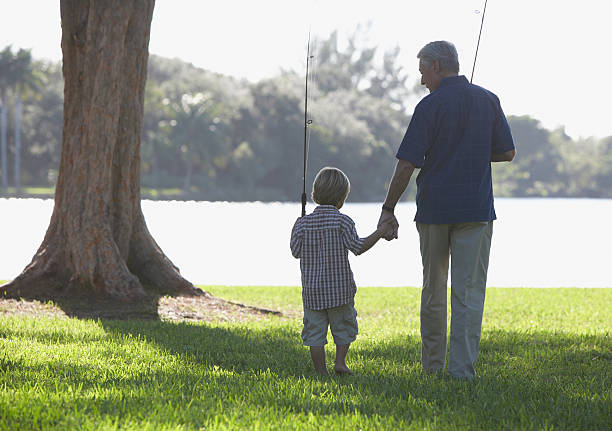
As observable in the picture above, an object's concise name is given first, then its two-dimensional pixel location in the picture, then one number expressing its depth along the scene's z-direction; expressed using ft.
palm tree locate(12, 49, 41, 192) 405.39
